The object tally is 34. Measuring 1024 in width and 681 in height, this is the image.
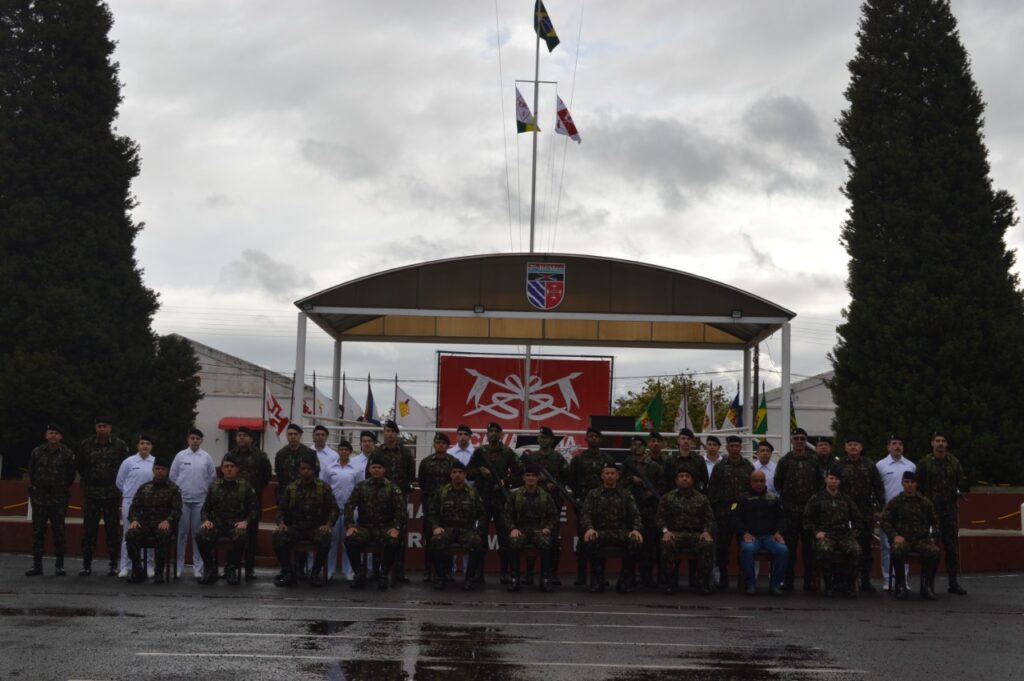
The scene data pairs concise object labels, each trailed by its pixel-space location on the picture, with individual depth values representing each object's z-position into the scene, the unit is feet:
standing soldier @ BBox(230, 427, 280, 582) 49.80
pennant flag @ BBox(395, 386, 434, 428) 77.88
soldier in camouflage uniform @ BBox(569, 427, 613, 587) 50.57
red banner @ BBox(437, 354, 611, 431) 72.54
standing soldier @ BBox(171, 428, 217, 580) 50.29
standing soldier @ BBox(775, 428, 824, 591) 48.88
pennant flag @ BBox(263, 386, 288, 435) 109.70
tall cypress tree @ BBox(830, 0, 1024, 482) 92.94
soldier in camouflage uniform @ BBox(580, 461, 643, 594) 47.24
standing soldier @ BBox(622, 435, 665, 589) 48.91
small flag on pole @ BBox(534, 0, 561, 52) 102.42
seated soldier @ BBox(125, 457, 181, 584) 47.50
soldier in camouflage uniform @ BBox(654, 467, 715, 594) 47.01
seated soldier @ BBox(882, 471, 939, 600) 46.73
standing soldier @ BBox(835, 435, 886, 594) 48.43
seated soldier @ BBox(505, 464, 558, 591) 47.60
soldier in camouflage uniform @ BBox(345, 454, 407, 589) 47.26
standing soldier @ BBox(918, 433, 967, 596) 49.03
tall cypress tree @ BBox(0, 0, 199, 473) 105.09
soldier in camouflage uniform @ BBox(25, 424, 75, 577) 49.93
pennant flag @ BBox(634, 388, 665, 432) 77.97
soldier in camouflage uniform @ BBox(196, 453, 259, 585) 47.60
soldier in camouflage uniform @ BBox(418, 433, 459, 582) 50.29
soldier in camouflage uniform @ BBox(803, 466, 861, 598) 46.62
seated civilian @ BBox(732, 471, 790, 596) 47.42
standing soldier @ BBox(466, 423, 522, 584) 49.73
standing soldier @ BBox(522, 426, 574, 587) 50.06
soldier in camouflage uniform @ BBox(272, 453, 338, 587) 47.32
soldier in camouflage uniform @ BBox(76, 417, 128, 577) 49.85
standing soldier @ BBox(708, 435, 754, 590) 49.26
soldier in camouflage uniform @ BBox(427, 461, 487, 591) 47.57
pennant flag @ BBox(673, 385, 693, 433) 92.89
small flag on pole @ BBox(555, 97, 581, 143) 94.38
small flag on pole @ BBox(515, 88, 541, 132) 98.22
